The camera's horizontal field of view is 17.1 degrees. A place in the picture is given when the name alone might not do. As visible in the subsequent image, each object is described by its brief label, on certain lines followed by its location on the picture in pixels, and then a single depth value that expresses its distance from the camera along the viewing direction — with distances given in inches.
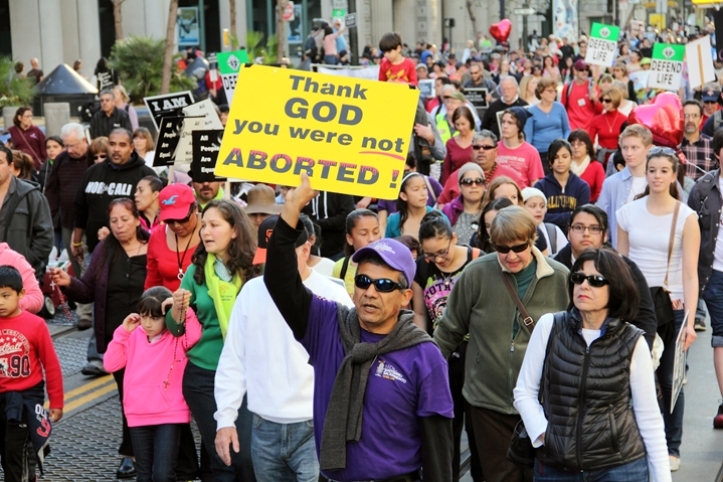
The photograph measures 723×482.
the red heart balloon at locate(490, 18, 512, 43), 3288.8
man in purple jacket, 331.3
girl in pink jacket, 516.9
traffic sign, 2909.5
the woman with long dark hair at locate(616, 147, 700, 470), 566.3
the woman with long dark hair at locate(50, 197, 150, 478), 623.3
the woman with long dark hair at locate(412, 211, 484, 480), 511.7
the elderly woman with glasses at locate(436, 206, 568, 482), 451.5
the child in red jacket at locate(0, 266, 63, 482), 522.7
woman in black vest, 369.8
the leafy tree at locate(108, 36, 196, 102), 1898.8
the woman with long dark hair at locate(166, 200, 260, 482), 488.0
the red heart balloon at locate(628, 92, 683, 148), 878.9
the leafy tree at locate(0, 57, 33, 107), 1856.0
